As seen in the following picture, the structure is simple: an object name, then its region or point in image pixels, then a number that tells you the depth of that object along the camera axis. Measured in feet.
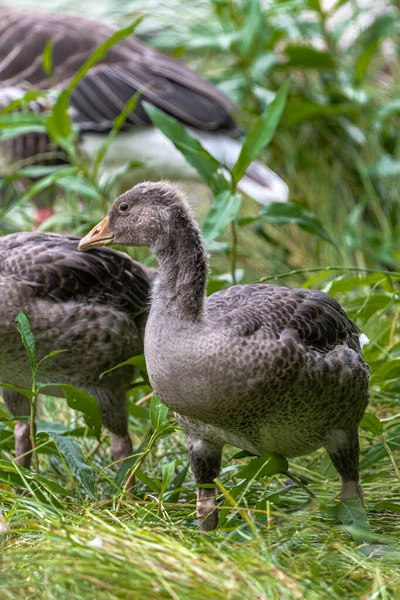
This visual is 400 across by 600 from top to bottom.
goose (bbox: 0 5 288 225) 44.68
